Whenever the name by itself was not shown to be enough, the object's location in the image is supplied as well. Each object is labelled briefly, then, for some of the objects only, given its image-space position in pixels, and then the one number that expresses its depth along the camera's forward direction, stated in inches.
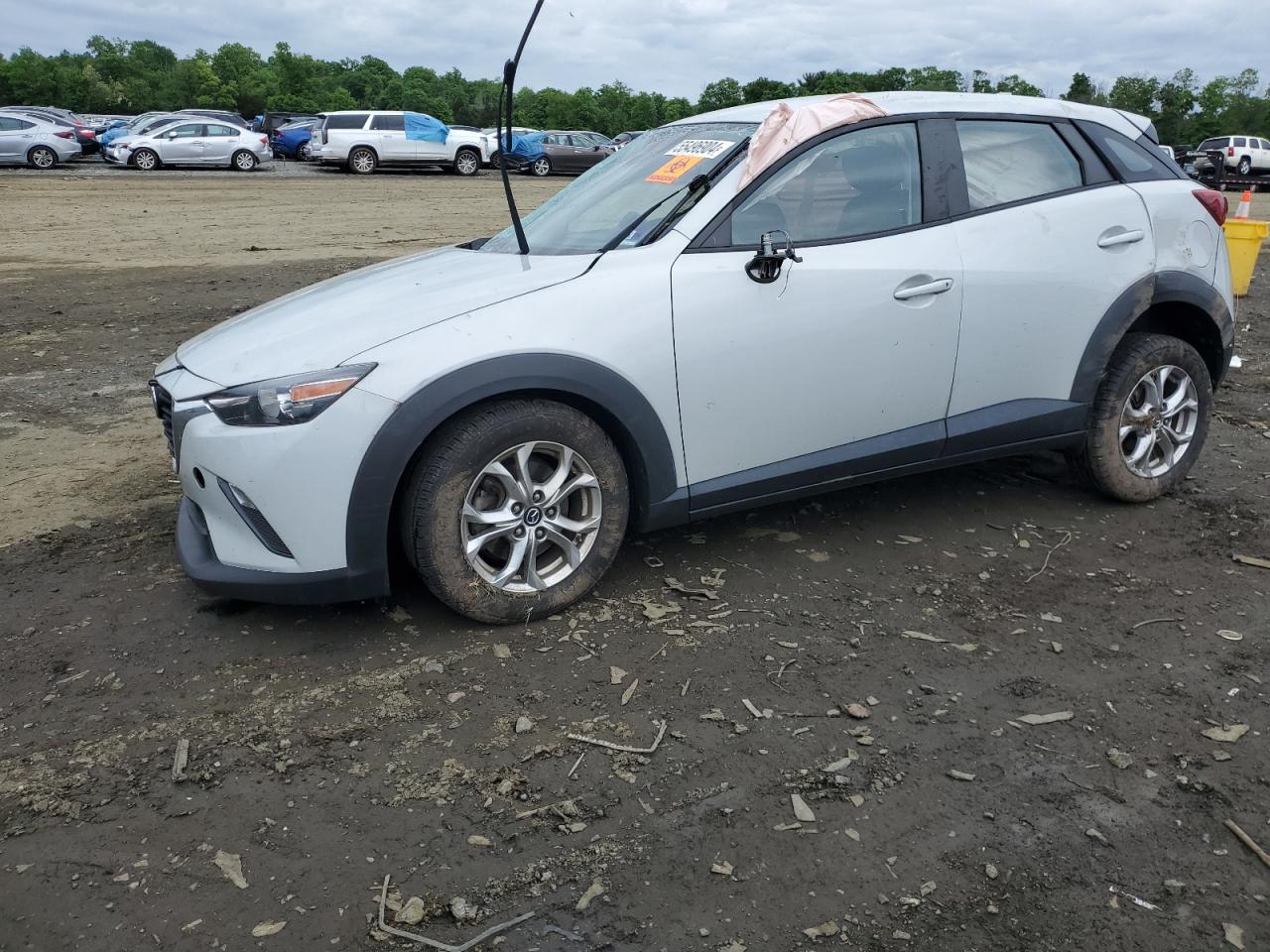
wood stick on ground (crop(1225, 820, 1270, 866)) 101.7
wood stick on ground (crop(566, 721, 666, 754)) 118.6
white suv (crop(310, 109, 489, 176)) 1108.5
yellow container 363.9
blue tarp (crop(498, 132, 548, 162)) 1230.3
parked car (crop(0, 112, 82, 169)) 1052.5
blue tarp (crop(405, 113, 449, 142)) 1116.5
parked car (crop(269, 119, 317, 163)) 1384.1
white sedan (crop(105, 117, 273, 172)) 1088.8
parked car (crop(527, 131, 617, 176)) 1241.6
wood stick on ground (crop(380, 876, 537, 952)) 91.2
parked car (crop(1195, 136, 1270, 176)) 1450.5
